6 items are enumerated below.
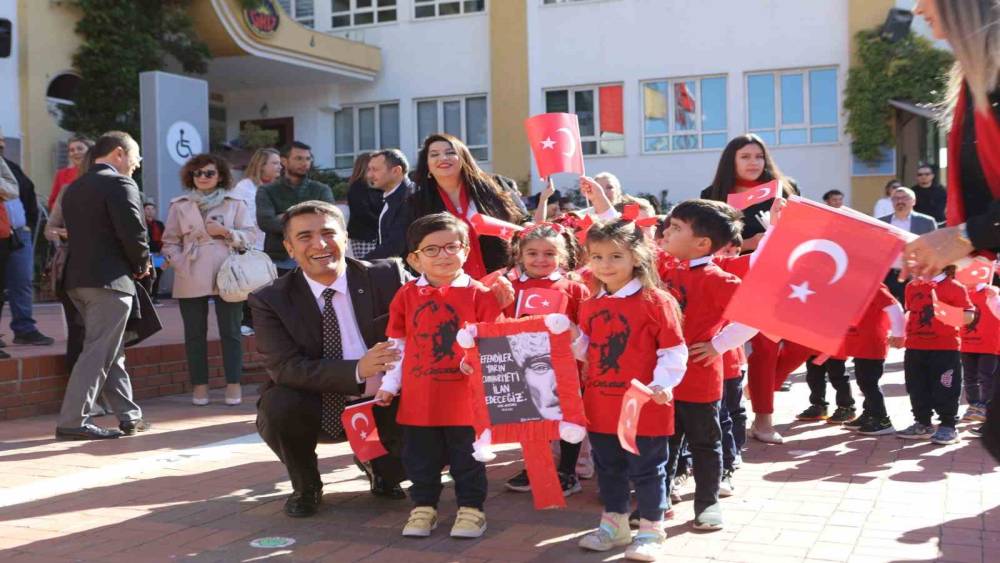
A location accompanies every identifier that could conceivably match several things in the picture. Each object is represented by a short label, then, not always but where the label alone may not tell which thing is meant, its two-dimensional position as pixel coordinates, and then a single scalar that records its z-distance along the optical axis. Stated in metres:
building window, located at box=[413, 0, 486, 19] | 24.88
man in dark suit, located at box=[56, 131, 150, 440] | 6.53
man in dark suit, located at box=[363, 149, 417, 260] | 6.12
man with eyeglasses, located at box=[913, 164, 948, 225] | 13.83
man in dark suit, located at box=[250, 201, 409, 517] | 4.63
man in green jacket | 8.18
